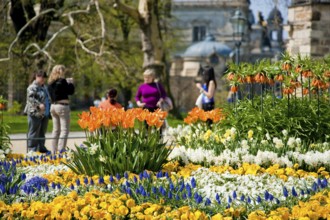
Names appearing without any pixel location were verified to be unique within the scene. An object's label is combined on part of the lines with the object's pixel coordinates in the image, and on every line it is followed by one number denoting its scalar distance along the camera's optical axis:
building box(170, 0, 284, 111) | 57.00
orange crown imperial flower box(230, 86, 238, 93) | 12.35
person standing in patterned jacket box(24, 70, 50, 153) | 15.63
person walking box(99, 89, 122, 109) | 15.86
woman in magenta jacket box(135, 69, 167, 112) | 15.71
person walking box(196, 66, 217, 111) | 16.30
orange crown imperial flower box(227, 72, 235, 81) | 12.41
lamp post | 28.20
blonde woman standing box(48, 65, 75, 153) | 15.57
